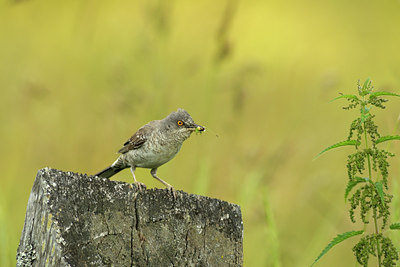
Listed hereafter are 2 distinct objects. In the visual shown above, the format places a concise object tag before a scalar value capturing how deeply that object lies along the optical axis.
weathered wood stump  4.91
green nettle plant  5.57
